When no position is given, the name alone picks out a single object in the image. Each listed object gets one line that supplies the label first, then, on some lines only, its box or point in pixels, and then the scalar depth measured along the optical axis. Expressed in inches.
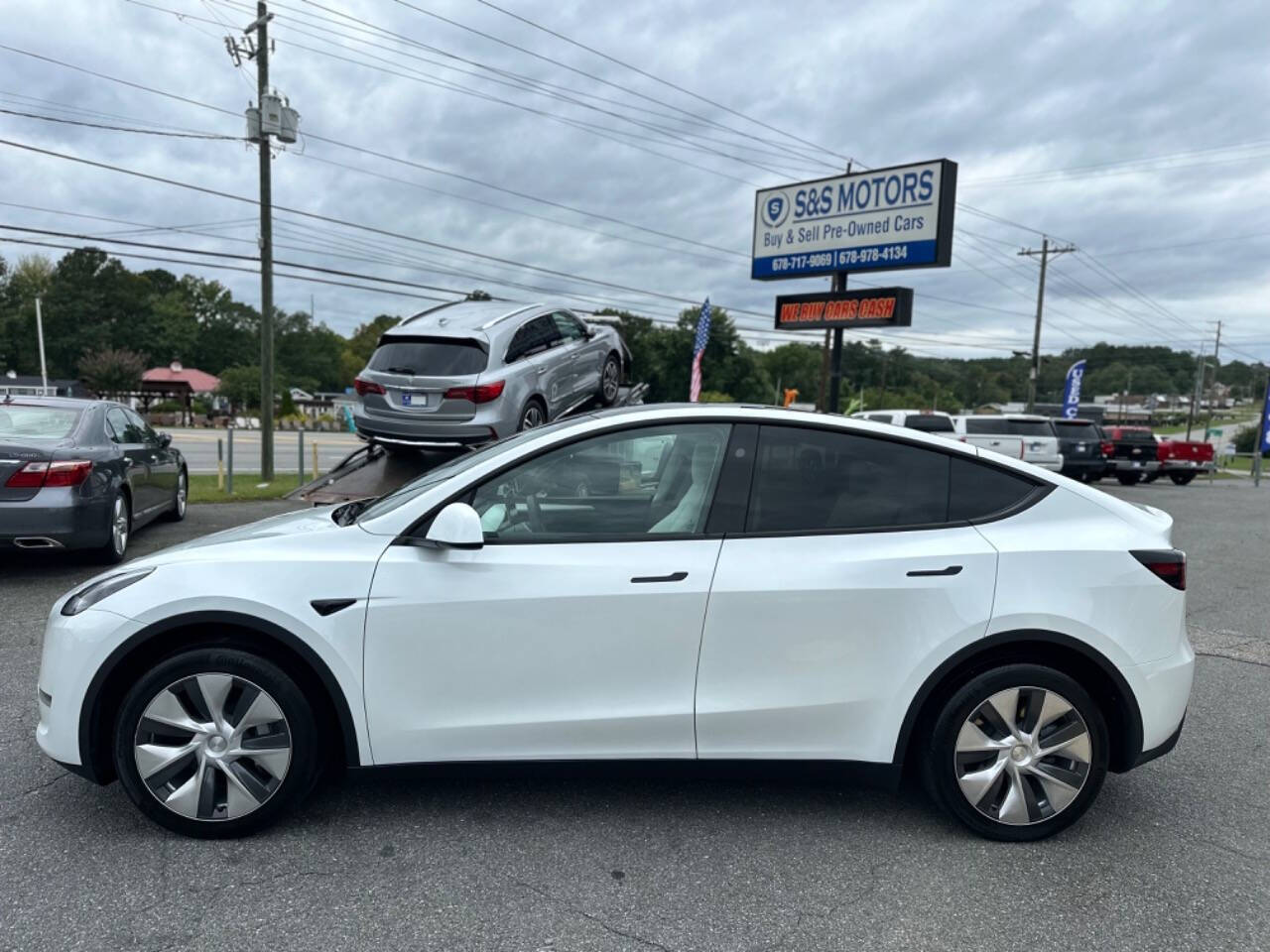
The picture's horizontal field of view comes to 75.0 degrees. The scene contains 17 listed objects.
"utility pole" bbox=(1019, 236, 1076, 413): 1716.3
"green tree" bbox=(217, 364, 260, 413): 3016.7
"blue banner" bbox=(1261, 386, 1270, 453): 1127.2
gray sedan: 247.6
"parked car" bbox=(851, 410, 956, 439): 686.9
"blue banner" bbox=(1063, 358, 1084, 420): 1565.0
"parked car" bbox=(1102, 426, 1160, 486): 926.4
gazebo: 2812.5
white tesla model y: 111.4
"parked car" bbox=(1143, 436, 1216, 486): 977.5
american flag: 858.1
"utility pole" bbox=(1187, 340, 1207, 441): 3090.6
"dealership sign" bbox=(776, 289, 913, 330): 647.8
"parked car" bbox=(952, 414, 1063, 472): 758.5
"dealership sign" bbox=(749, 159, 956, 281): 654.5
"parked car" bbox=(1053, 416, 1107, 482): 819.4
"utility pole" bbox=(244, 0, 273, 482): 724.7
